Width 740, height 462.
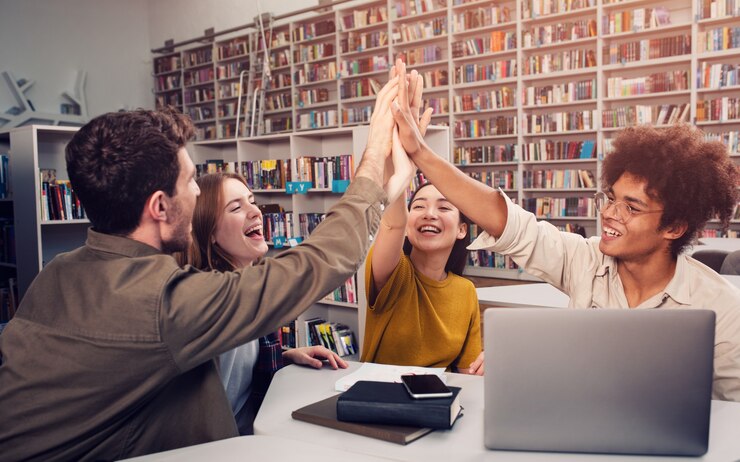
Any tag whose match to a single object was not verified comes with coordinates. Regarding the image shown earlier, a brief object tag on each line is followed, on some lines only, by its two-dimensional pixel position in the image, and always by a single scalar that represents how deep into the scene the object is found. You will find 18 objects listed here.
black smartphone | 1.16
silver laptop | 0.98
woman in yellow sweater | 1.82
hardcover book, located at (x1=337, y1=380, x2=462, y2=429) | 1.12
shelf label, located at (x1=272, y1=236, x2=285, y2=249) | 4.18
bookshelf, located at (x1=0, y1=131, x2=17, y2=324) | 4.36
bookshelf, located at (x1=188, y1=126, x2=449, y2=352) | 3.99
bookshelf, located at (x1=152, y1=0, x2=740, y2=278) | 5.98
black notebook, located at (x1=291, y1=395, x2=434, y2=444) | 1.09
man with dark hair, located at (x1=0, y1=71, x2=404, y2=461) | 1.00
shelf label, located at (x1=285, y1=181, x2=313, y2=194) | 4.15
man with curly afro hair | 1.54
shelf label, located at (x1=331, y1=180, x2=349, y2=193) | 3.92
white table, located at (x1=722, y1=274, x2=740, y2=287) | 2.39
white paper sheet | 1.43
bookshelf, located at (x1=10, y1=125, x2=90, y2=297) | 3.79
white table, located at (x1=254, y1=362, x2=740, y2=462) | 1.03
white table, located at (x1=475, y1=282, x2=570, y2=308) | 2.35
